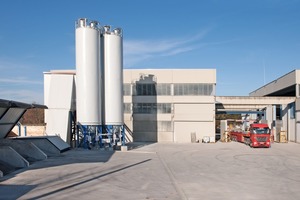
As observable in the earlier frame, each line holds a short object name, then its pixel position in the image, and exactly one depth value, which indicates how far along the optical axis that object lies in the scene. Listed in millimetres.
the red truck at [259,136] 37350
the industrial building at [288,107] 44850
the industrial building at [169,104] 46625
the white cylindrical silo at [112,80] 35225
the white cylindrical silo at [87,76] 32969
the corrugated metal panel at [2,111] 23325
